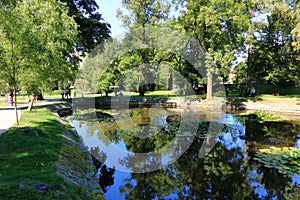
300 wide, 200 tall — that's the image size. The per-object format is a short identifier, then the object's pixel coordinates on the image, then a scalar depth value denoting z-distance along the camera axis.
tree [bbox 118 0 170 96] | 31.05
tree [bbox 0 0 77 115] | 10.17
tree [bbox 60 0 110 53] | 25.59
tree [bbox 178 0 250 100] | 23.52
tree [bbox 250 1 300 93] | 26.78
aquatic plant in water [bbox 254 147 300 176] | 8.72
